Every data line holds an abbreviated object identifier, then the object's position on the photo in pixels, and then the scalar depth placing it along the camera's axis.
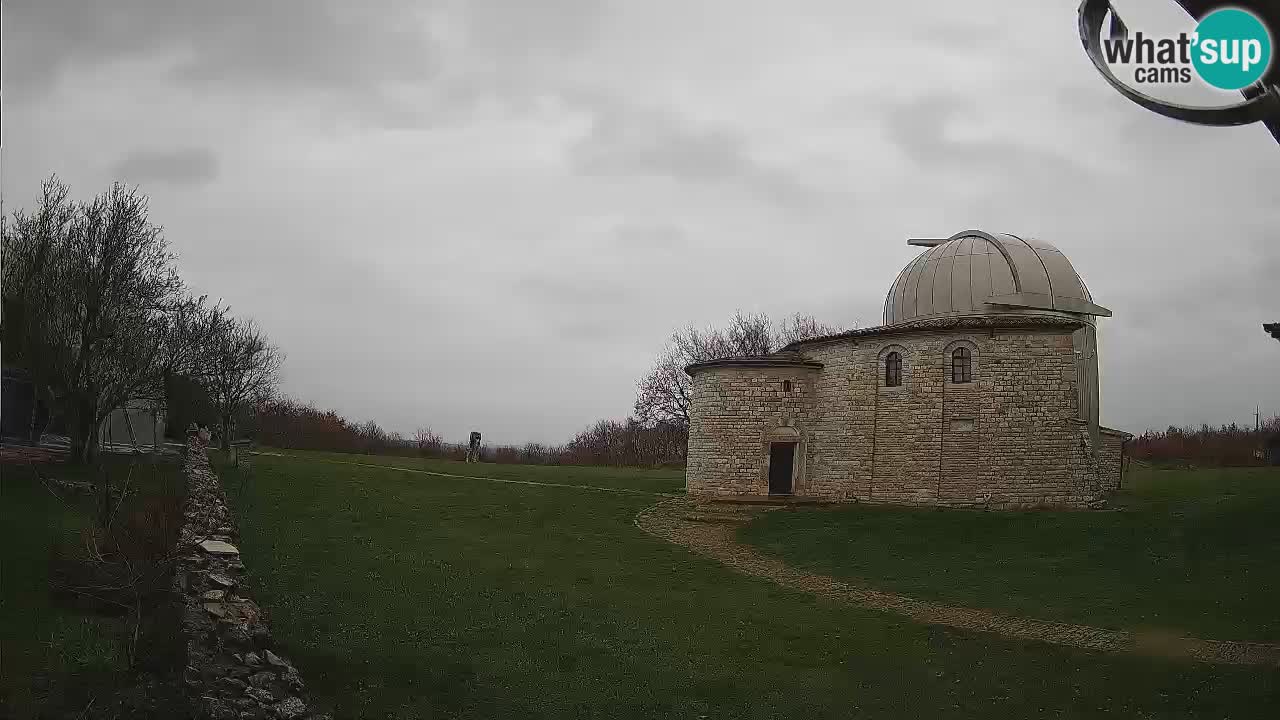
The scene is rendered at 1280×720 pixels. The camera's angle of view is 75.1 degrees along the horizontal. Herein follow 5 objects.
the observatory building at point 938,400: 22.19
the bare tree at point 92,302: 16.92
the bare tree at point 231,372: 29.30
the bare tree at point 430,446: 45.24
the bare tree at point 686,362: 50.00
